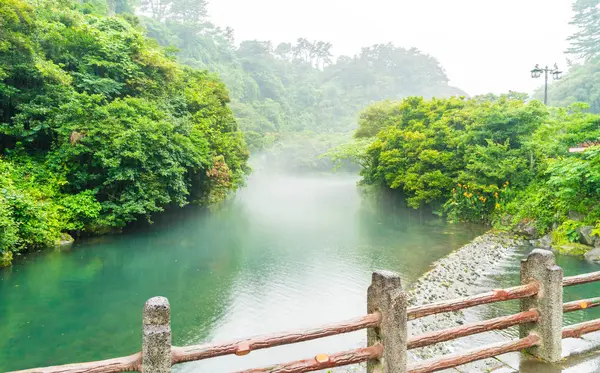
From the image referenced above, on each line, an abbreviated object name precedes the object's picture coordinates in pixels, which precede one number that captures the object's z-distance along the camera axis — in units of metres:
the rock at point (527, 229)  14.06
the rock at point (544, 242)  12.49
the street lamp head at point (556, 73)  16.86
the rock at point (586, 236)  11.22
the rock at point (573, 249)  11.18
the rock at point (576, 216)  11.89
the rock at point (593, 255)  10.58
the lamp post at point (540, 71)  16.69
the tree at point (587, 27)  41.94
